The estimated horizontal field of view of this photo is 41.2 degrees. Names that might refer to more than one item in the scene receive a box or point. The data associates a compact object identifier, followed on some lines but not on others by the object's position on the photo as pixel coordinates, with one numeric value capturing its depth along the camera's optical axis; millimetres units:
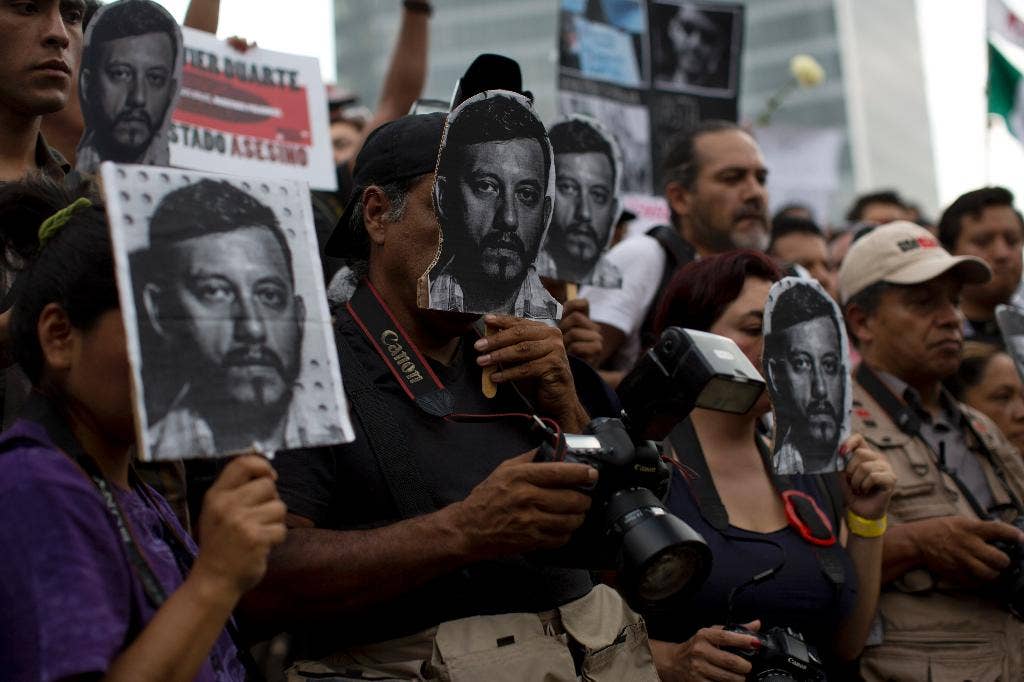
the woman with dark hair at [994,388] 5488
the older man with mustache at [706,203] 4816
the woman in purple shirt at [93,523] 1968
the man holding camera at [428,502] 2557
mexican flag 8016
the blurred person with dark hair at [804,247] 6672
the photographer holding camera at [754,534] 3357
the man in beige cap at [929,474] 4090
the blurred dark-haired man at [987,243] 6238
